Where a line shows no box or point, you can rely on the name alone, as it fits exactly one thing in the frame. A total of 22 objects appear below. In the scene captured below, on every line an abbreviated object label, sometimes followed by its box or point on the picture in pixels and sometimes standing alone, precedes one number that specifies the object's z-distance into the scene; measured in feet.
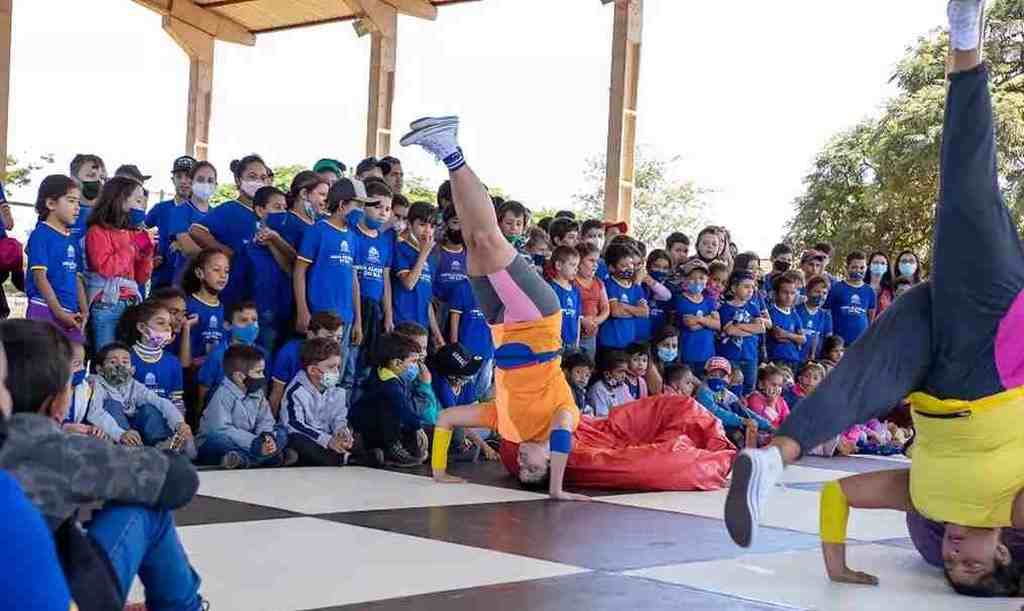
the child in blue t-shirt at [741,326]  26.94
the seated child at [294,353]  19.80
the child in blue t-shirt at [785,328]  28.45
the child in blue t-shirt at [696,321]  26.13
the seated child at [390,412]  20.24
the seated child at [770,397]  26.03
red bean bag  18.58
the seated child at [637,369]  24.00
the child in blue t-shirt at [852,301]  30.07
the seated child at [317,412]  19.16
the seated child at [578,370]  22.21
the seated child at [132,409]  17.16
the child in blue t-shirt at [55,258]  18.34
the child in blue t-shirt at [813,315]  29.19
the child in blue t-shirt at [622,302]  25.00
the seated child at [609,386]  23.29
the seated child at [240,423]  18.51
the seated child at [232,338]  19.51
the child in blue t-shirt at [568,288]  22.99
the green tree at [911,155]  57.62
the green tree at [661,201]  134.79
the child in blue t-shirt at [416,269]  22.15
